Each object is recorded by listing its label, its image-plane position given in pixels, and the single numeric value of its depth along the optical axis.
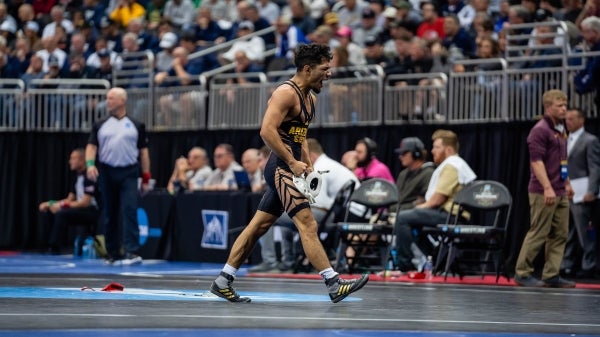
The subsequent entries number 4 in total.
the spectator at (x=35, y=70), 24.77
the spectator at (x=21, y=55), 25.58
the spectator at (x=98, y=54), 24.44
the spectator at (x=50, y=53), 25.72
